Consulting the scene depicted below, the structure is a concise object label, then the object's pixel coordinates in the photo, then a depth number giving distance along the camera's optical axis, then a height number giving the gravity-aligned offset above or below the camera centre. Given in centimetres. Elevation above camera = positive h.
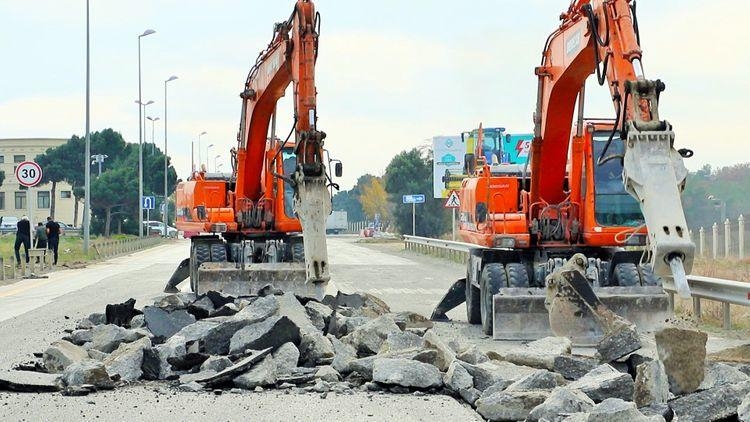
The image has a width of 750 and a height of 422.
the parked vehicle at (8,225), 10072 -12
